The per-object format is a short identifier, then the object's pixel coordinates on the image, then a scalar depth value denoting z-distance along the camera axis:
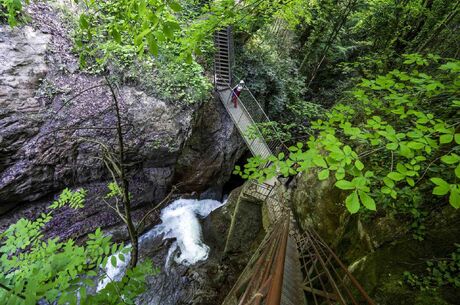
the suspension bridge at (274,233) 2.24
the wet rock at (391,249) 3.10
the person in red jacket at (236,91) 11.45
